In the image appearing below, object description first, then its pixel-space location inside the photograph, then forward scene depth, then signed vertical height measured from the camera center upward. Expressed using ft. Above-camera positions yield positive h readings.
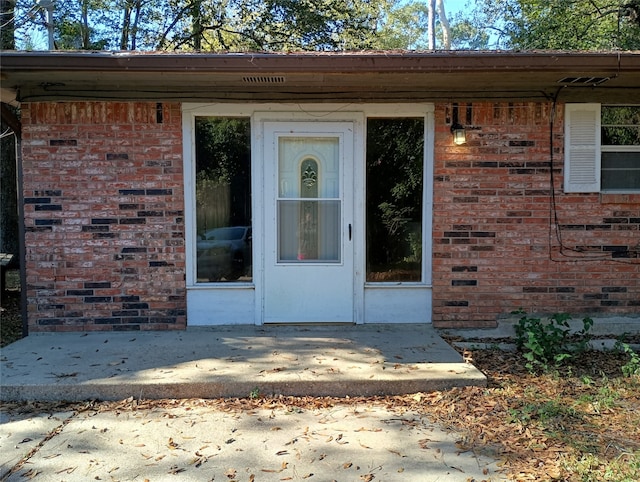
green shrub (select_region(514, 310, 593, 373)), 15.46 -3.94
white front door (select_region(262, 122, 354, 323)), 18.80 -0.15
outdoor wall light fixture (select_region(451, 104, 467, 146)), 18.21 +3.09
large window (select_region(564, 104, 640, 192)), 18.65 +2.55
